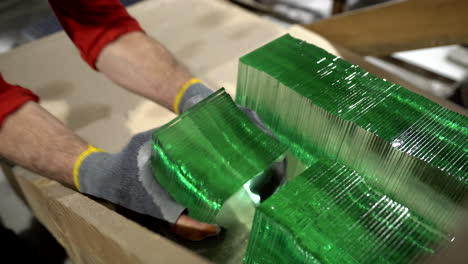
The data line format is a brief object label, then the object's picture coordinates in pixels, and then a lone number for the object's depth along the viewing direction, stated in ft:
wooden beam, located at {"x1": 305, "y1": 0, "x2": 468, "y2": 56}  3.30
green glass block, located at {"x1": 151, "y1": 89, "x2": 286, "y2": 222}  1.94
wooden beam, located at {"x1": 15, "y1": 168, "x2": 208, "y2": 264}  1.44
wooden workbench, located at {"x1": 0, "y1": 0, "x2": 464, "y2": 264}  1.59
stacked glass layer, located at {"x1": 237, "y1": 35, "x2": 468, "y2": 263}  1.83
